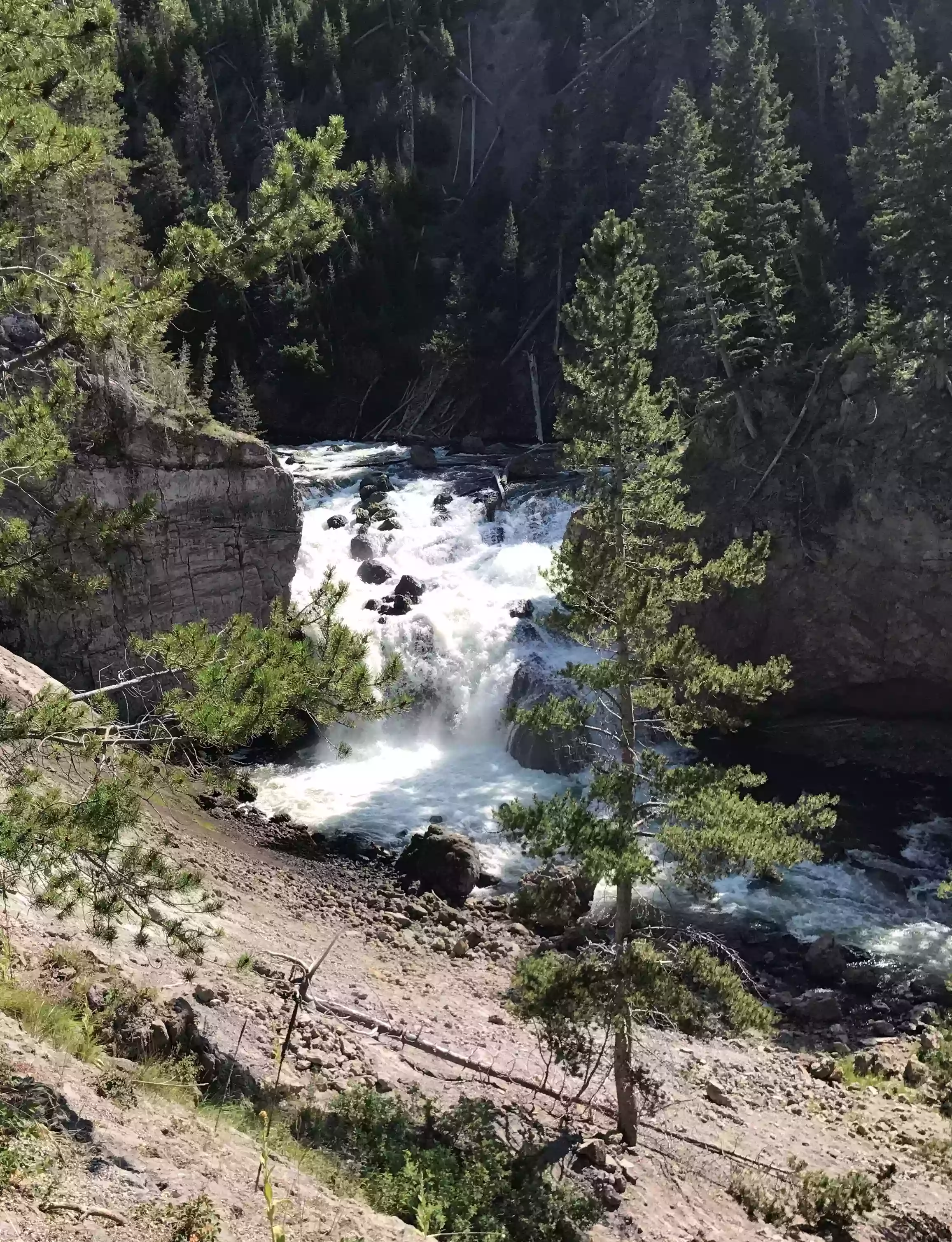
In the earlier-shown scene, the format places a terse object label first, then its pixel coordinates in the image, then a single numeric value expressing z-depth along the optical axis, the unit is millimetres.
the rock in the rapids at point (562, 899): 14102
